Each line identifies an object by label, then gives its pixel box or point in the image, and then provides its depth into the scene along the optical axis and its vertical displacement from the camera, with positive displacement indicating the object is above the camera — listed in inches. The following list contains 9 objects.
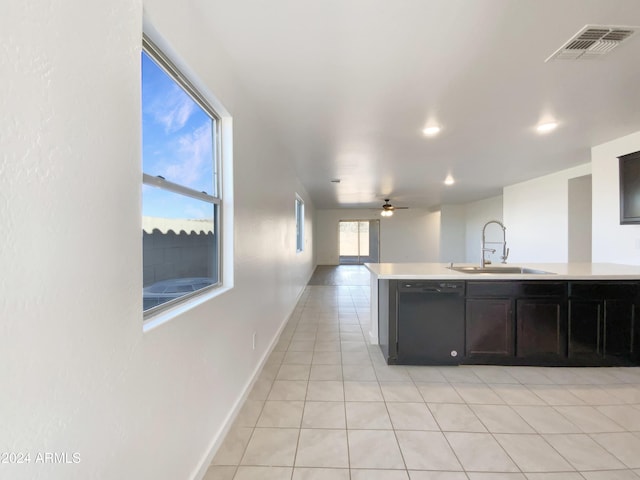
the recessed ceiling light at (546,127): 120.5 +45.3
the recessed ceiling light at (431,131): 125.0 +45.4
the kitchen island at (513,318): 110.2 -29.1
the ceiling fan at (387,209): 345.7 +34.5
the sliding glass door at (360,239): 483.8 -0.1
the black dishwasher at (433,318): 112.4 -29.2
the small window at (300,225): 260.8 +12.1
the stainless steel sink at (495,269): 127.7 -13.0
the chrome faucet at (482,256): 127.1 -7.5
